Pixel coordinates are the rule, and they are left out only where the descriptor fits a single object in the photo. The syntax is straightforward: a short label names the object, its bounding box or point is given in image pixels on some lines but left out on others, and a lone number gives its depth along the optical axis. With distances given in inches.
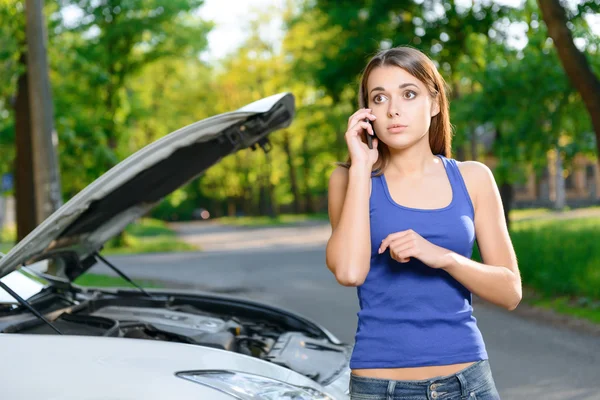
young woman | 79.1
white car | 105.7
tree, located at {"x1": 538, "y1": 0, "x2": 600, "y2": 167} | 388.5
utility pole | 378.6
